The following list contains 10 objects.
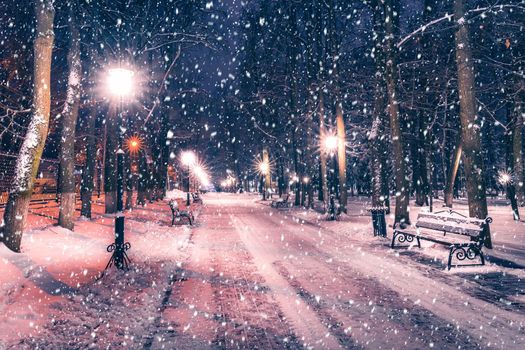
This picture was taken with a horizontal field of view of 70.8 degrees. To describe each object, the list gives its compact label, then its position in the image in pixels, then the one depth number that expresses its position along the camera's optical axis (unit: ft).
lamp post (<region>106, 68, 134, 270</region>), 27.09
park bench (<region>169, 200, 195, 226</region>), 53.83
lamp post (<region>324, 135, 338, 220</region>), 59.67
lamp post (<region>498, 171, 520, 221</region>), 54.29
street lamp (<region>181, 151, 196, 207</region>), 99.09
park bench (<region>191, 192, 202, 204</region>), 115.14
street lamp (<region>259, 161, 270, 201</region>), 122.21
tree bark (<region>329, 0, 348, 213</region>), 62.80
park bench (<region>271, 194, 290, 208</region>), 95.50
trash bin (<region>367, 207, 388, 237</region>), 40.76
